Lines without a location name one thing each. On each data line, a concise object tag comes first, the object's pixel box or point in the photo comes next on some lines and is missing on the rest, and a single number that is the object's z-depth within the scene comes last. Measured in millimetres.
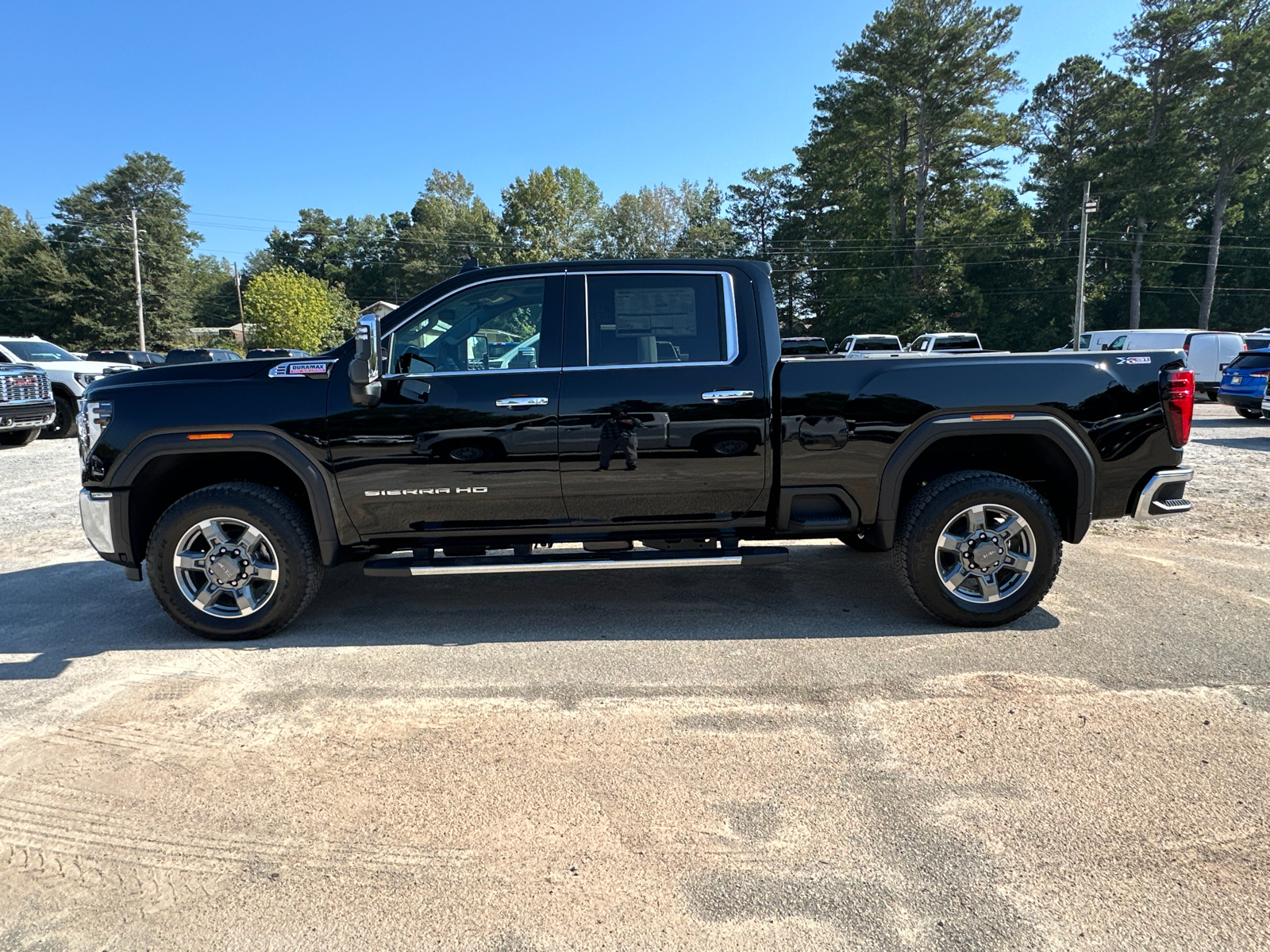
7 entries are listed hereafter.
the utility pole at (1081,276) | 32625
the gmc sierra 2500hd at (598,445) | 4266
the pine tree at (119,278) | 59031
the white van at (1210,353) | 21312
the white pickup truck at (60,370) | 14703
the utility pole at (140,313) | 45281
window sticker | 4449
